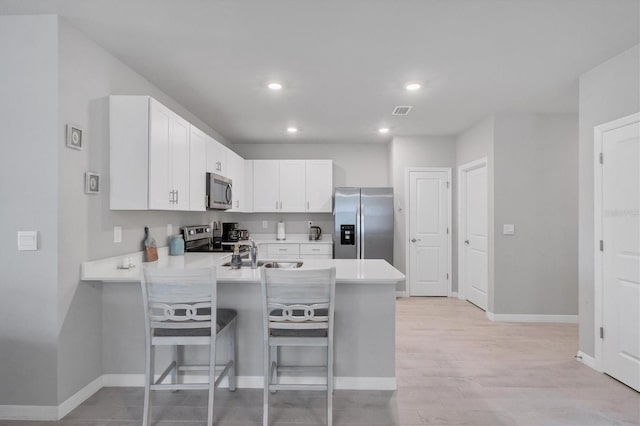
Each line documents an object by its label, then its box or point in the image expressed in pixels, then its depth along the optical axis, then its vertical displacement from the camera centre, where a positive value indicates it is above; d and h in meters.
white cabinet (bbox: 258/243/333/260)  5.38 -0.54
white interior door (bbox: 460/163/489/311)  4.65 -0.29
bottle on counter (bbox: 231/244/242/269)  2.79 -0.37
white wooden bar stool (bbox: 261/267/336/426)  2.07 -0.55
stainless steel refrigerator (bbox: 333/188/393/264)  5.21 -0.12
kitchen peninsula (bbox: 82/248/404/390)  2.56 -0.87
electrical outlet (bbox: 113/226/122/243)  2.70 -0.14
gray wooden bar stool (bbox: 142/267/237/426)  2.08 -0.55
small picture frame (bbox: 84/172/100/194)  2.40 +0.23
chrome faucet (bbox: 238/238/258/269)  2.85 -0.34
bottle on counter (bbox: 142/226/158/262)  3.09 -0.29
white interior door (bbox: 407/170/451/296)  5.47 -0.27
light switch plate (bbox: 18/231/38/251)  2.17 -0.15
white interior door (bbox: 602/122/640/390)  2.56 -0.30
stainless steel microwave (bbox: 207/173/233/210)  3.73 +0.26
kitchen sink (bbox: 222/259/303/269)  3.12 -0.44
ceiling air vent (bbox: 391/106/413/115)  3.98 +1.21
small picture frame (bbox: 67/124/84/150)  2.26 +0.52
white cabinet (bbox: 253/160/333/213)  5.55 +0.47
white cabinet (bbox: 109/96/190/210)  2.59 +0.47
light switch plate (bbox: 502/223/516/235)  4.21 -0.17
